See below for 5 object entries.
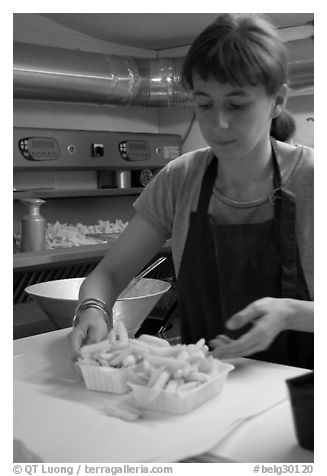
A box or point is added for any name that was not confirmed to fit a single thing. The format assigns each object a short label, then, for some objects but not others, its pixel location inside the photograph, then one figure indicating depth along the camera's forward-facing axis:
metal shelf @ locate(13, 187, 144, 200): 3.41
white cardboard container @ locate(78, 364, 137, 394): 1.12
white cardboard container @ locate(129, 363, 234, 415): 1.03
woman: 1.22
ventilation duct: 3.12
